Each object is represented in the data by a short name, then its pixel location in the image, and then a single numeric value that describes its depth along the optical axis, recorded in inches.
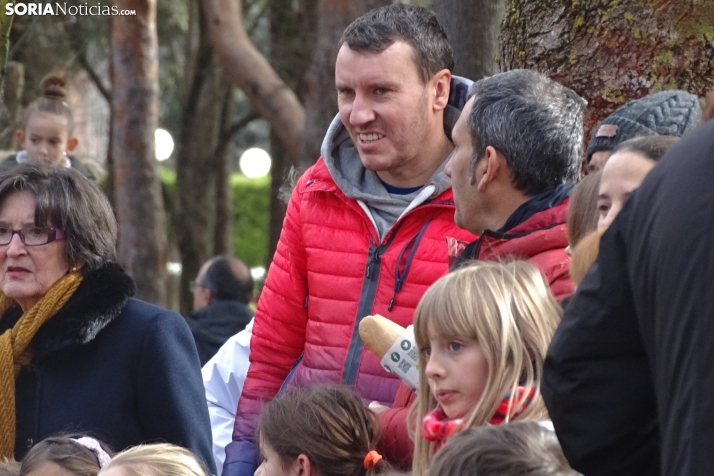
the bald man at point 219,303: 554.9
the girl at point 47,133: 534.6
